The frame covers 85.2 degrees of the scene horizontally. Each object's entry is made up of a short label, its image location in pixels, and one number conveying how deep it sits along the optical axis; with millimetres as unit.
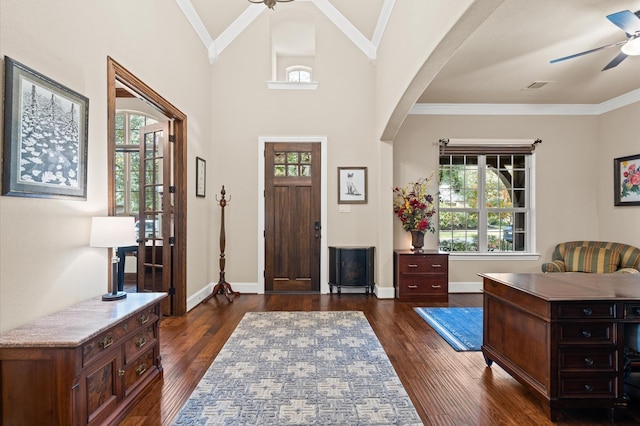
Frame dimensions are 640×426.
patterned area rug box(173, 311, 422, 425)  2098
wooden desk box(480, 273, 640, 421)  2059
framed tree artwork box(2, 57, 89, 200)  1784
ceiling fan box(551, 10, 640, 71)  2621
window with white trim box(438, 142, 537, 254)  5719
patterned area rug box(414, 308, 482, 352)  3322
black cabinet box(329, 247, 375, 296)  5219
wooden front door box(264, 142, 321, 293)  5410
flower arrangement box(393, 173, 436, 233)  5094
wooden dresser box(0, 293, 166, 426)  1644
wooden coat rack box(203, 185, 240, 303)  4988
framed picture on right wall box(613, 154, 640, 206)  4941
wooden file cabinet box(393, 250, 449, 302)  4938
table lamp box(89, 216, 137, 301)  2279
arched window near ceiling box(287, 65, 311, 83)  6988
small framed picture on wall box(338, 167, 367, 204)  5418
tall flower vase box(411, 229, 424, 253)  5086
